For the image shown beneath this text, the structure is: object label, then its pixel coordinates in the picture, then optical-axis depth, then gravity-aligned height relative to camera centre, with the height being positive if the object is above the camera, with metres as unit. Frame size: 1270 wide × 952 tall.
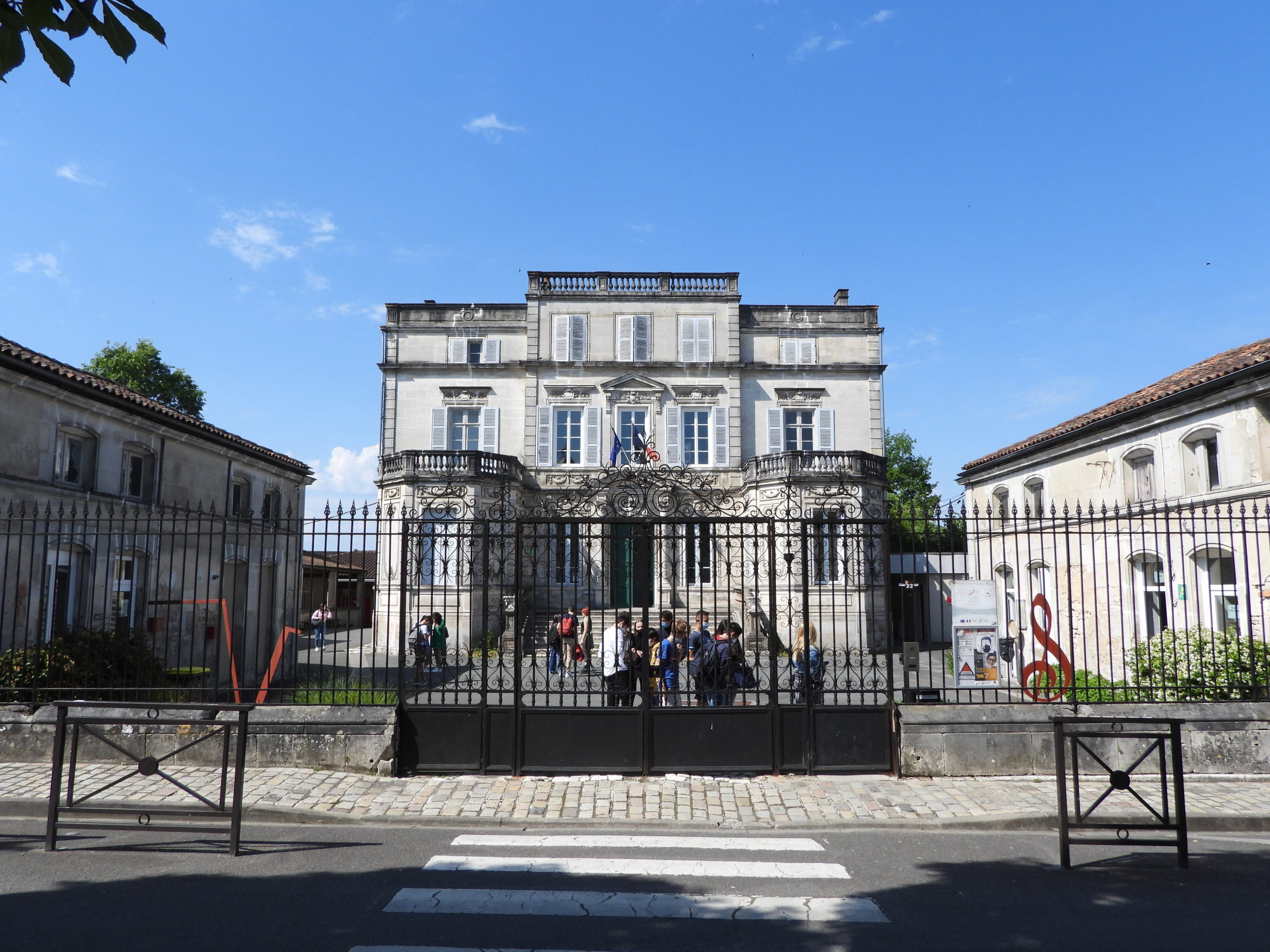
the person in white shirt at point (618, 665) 8.40 -1.17
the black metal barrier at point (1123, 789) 5.88 -1.74
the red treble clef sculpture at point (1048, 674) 8.54 -1.28
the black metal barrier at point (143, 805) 6.07 -1.81
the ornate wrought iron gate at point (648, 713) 8.23 -1.60
